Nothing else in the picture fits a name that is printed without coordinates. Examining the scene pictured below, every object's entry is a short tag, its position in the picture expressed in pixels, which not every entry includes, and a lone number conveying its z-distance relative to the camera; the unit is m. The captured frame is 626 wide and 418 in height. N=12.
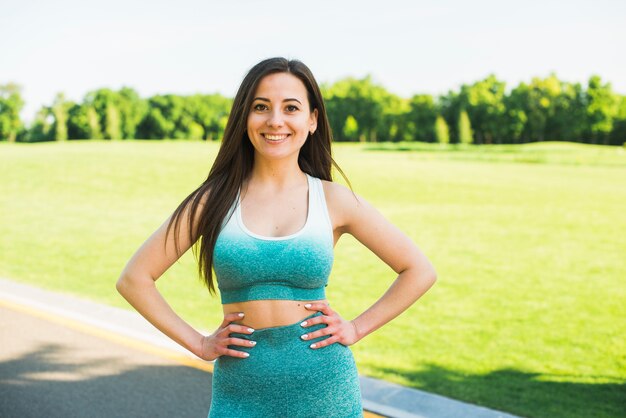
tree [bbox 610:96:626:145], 82.88
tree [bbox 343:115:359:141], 97.89
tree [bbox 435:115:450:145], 88.19
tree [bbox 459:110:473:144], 90.12
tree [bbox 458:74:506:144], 94.81
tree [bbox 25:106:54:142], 88.88
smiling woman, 2.06
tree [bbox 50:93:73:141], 86.81
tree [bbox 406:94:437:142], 99.62
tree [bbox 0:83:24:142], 90.06
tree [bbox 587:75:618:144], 84.81
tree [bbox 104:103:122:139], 90.00
